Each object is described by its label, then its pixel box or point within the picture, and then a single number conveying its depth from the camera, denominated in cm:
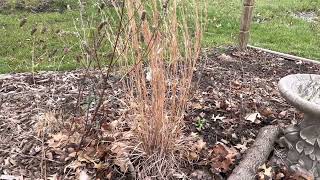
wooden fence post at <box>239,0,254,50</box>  297
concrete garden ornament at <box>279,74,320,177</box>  160
